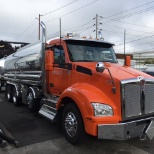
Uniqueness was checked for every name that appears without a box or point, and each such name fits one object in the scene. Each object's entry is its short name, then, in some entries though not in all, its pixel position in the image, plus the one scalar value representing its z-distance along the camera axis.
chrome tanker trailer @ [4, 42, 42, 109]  5.72
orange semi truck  3.29
